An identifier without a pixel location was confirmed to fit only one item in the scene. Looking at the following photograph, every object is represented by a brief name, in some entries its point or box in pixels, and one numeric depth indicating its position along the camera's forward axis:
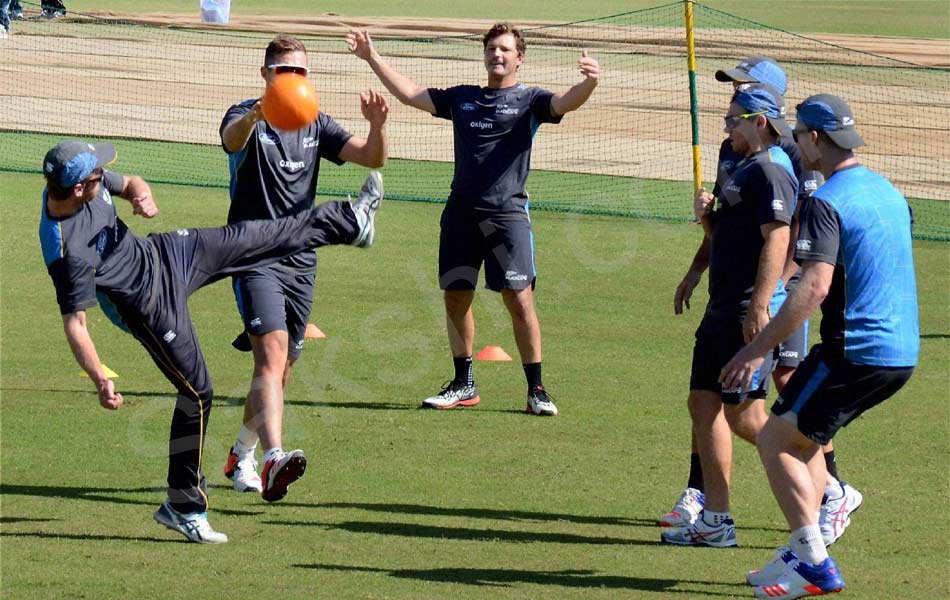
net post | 34.24
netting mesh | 41.66
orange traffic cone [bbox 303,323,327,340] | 23.15
